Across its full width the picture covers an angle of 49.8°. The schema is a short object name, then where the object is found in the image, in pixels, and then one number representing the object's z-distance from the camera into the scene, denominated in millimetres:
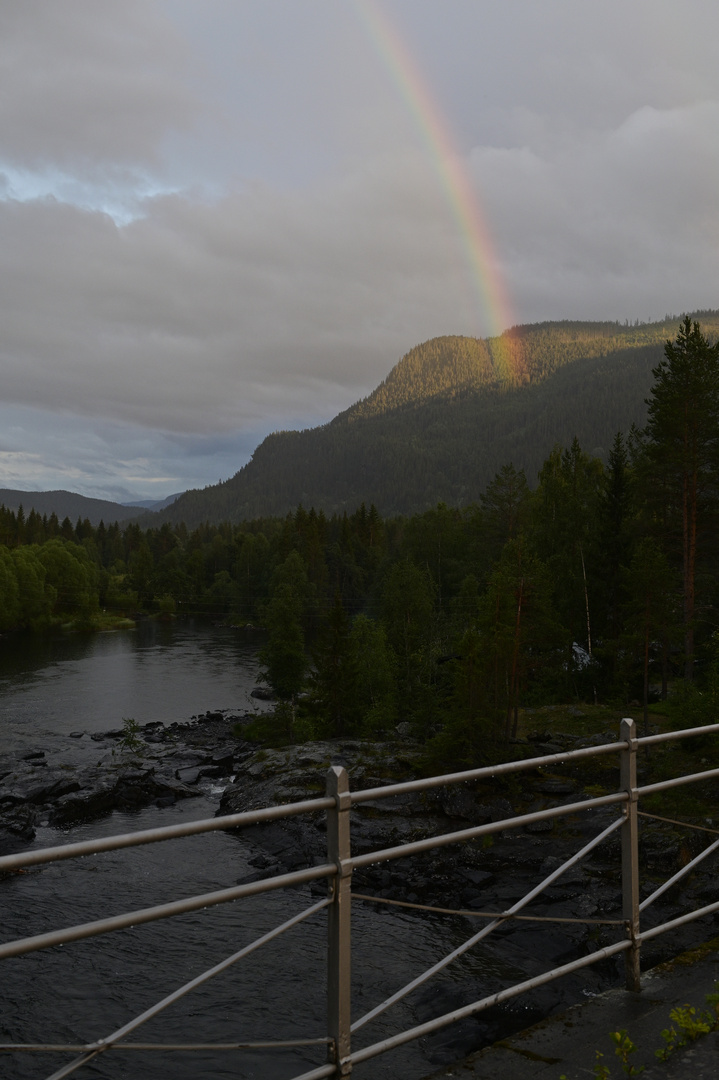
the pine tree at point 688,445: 38375
